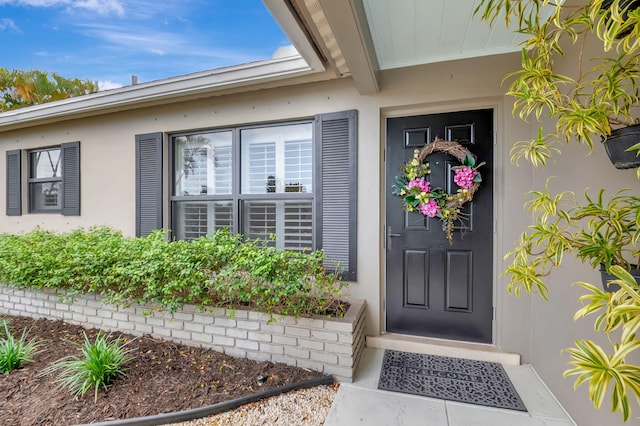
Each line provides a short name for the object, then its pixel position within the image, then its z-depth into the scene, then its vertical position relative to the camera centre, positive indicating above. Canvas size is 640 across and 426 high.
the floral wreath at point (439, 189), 2.49 +0.23
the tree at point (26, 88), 7.95 +3.62
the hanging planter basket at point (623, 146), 1.02 +0.26
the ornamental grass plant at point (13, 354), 2.17 -1.20
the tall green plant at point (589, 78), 0.92 +0.55
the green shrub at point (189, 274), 2.23 -0.57
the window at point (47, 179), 3.95 +0.47
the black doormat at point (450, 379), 1.94 -1.33
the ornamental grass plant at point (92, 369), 1.93 -1.19
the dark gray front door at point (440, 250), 2.53 -0.38
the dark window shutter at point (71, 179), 3.91 +0.45
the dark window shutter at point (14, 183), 4.38 +0.44
